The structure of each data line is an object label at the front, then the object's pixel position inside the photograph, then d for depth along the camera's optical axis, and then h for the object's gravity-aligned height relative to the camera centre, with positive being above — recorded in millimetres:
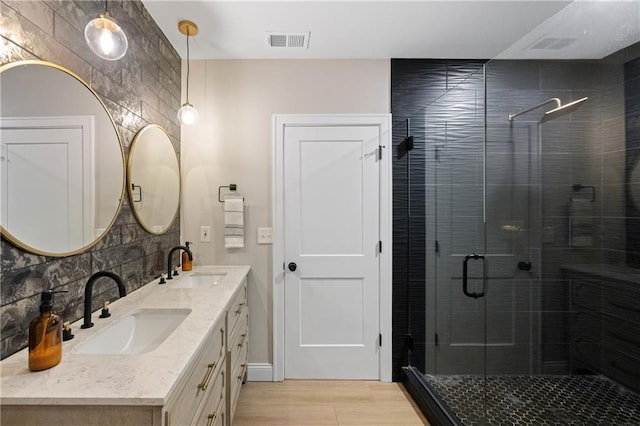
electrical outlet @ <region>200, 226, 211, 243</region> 2451 -159
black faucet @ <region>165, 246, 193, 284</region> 2010 -325
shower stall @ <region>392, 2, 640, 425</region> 1532 -186
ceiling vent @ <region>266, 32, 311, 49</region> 2125 +1332
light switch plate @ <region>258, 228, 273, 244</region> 2455 -161
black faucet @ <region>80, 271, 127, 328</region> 1138 -307
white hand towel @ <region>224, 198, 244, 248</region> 2365 -56
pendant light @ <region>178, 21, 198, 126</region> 1938 +700
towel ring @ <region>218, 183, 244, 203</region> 2418 +236
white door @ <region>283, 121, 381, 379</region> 2441 -307
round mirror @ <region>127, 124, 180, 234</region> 1748 +246
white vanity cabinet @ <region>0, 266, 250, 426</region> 773 -478
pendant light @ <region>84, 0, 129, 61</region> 1148 +722
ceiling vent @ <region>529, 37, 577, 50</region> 1620 +994
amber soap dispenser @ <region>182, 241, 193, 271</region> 2275 -377
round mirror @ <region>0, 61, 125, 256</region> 976 +221
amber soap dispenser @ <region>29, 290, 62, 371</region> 871 -377
